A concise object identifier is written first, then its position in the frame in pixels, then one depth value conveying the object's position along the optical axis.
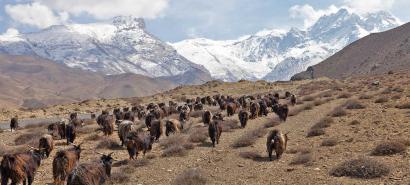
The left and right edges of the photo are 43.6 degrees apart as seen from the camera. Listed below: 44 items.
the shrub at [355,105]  33.12
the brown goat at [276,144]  19.73
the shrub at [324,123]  26.12
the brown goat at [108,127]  30.45
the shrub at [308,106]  38.25
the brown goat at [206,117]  32.52
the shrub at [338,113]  30.30
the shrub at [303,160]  18.36
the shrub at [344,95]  46.02
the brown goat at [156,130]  26.67
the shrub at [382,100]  34.94
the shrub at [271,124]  30.26
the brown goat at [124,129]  25.53
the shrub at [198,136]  25.47
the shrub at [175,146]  21.84
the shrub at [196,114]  42.49
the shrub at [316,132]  24.53
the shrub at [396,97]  36.03
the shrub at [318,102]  40.28
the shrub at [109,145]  25.07
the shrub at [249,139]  23.50
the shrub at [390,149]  18.00
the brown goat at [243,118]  31.08
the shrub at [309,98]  48.09
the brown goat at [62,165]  15.95
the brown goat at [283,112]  32.41
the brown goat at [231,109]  39.59
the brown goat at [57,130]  29.67
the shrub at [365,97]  39.47
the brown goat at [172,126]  28.90
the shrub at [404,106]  29.40
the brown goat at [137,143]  21.14
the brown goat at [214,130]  24.41
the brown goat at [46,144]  22.31
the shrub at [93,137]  29.27
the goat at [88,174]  12.60
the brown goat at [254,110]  36.12
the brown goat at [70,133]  27.42
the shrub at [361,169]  15.53
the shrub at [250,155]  20.37
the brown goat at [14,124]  41.02
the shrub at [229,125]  29.87
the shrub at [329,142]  21.16
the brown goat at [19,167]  15.12
